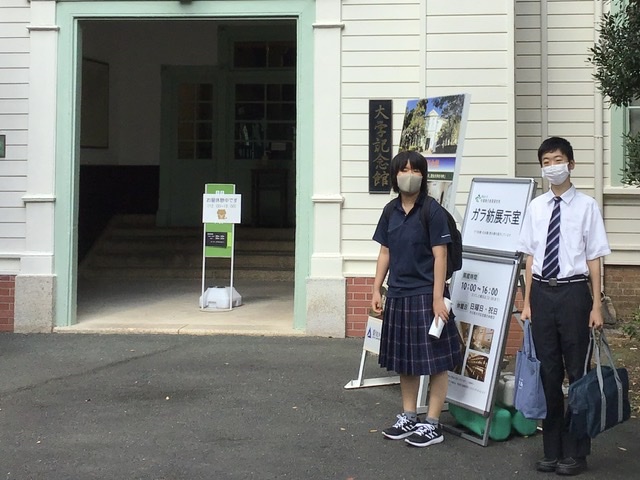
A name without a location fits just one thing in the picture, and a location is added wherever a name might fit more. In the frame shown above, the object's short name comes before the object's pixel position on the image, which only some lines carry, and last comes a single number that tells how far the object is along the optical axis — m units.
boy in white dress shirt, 4.60
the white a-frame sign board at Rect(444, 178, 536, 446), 5.20
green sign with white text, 10.27
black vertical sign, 8.55
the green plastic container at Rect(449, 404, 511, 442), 5.28
